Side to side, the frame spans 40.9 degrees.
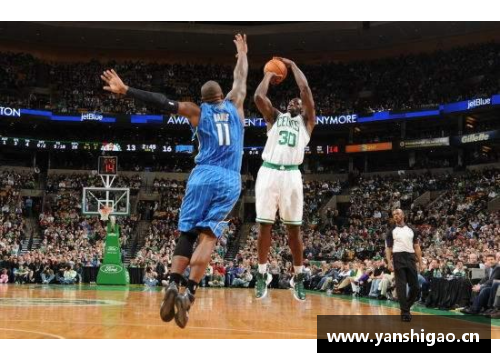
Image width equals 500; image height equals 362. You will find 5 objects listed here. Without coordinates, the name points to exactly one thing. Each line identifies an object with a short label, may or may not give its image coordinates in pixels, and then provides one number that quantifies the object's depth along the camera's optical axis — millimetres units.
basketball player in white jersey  8297
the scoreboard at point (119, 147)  40375
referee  11633
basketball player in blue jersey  6801
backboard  25472
